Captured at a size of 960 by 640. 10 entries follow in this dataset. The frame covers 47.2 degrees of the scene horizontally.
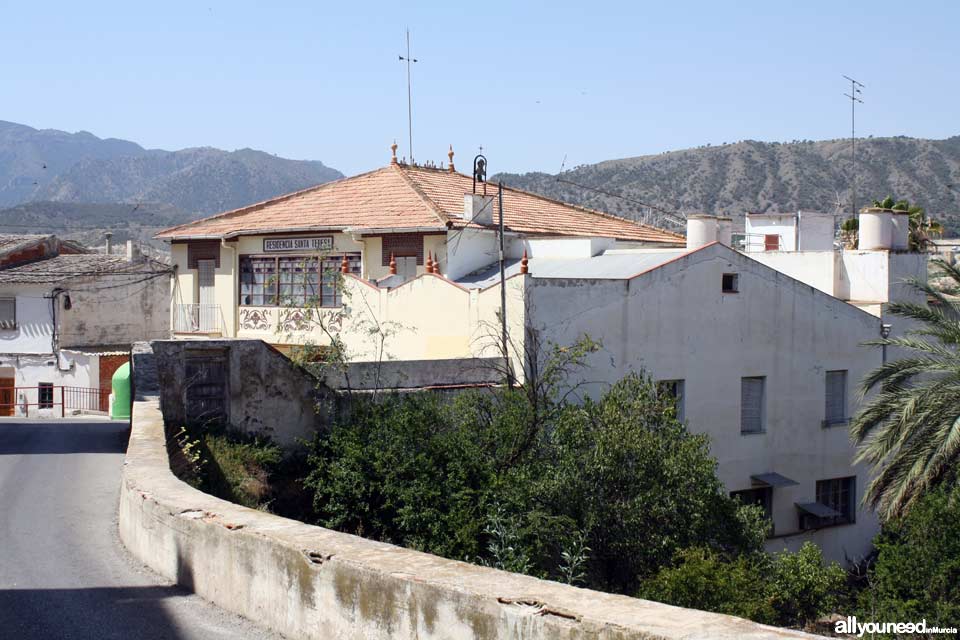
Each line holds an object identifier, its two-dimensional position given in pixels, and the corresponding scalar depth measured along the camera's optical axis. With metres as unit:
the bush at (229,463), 13.29
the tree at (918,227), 31.56
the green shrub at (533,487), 14.36
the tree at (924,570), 15.30
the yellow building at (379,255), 21.02
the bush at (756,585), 12.31
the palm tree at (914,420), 17.39
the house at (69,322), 38.94
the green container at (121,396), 28.53
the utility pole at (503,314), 18.50
